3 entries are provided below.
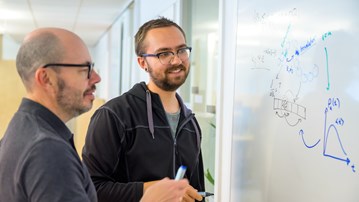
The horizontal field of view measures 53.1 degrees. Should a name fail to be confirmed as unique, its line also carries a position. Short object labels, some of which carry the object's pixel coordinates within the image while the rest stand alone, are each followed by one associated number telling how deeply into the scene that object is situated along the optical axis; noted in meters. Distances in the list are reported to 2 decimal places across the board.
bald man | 0.74
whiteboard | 1.00
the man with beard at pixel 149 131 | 1.22
